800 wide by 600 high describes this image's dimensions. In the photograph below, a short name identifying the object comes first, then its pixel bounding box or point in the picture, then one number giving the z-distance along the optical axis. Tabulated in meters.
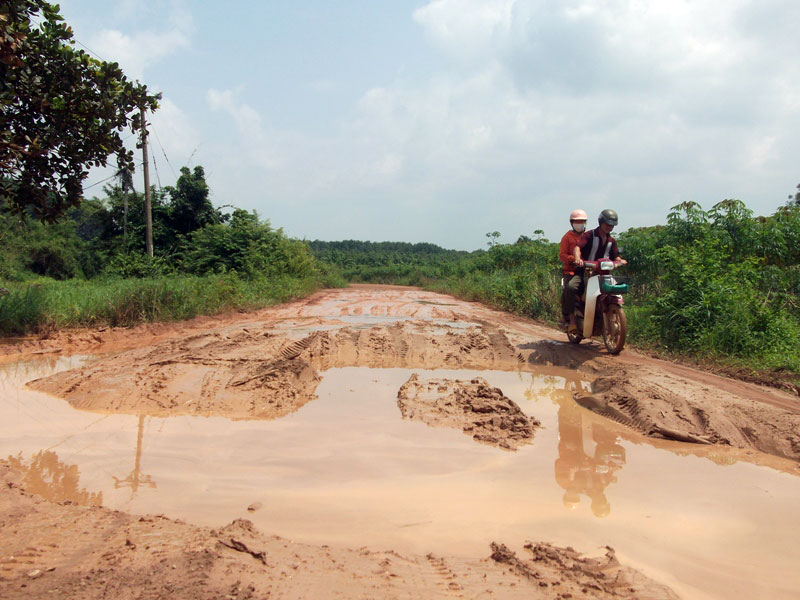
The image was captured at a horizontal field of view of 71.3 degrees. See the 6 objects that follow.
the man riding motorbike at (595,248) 7.44
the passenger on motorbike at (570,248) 7.75
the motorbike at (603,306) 7.14
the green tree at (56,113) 7.20
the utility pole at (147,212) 17.05
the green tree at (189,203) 20.77
